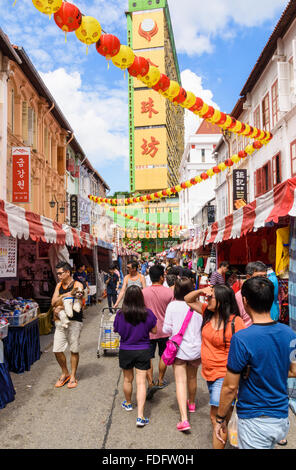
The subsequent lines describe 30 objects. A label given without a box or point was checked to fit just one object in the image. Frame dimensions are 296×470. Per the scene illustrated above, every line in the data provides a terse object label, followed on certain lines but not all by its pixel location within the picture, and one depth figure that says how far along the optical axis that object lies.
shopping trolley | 7.01
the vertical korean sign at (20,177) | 13.41
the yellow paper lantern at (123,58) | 5.62
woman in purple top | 4.16
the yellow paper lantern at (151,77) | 6.50
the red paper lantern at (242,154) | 12.82
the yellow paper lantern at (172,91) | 7.23
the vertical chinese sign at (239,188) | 17.22
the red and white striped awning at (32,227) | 5.64
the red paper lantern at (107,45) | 5.27
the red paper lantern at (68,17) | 4.62
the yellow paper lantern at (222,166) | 14.53
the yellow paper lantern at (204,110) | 8.36
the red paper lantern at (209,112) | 8.54
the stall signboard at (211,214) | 24.34
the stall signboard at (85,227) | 24.64
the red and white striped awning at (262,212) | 4.74
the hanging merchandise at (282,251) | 5.44
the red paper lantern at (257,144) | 12.31
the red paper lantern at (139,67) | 6.05
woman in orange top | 3.24
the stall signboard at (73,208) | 22.54
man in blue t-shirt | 2.16
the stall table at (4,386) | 4.66
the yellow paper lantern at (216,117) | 8.70
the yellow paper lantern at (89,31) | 4.94
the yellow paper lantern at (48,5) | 4.39
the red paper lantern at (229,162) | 13.85
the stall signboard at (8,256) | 5.99
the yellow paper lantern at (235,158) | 13.45
